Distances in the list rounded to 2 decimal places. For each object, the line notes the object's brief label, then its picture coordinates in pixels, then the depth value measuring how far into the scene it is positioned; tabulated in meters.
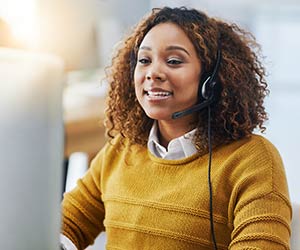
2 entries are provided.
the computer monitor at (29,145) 1.18
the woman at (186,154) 1.66
